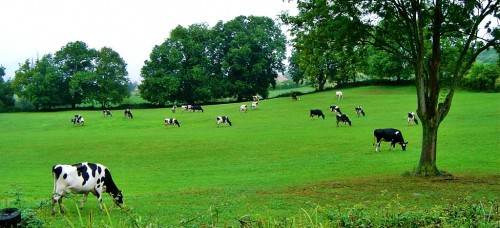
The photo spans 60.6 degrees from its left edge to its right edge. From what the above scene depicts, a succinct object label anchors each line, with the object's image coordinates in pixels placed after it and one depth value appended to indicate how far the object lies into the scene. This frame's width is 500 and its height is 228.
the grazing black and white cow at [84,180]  13.06
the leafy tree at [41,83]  80.50
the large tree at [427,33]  17.34
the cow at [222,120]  47.12
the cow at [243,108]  59.91
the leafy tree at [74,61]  83.81
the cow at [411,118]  40.67
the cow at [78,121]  53.02
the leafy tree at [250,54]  82.38
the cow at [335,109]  52.94
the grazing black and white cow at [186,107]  66.25
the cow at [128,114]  58.81
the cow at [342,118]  41.23
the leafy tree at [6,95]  88.32
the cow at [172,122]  48.09
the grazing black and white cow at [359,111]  50.18
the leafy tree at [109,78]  83.31
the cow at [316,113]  49.97
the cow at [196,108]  64.57
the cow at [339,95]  68.35
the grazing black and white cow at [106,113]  63.34
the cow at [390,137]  27.67
